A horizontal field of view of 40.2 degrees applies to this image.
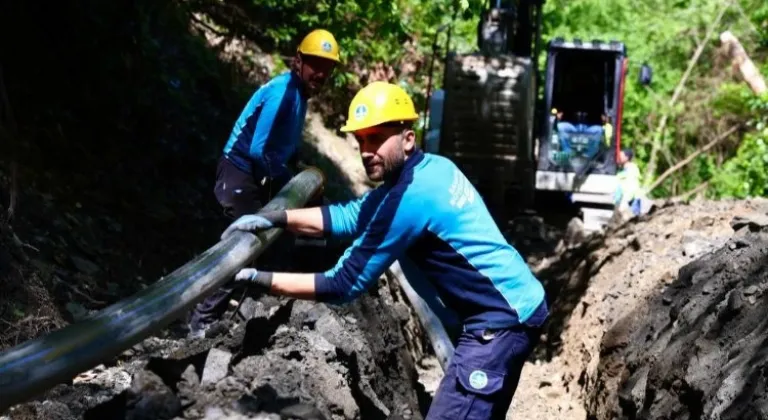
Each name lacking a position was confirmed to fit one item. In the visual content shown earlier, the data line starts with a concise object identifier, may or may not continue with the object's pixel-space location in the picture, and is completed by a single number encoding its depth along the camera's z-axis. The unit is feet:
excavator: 53.83
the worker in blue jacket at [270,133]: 21.44
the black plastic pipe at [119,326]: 9.62
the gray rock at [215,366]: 14.05
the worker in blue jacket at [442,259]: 13.99
